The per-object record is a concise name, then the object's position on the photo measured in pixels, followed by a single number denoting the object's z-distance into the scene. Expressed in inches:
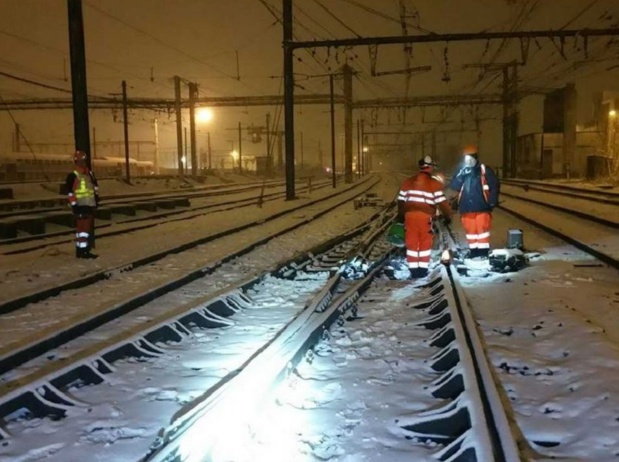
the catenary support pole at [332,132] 1712.6
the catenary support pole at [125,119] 1784.3
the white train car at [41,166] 2185.0
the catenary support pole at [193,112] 2206.1
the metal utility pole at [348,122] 2102.9
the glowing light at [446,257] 415.4
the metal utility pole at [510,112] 2004.2
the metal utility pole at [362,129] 3227.6
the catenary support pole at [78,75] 518.6
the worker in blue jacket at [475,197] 434.9
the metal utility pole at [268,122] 3456.4
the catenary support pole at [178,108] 2063.4
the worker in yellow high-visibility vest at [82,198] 486.3
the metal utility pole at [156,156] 2844.5
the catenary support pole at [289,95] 1055.6
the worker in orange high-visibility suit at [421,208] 382.0
